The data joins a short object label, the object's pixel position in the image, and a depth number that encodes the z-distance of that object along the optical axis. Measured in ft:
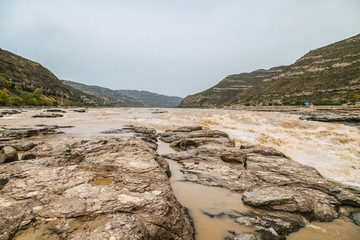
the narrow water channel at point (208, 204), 11.71
